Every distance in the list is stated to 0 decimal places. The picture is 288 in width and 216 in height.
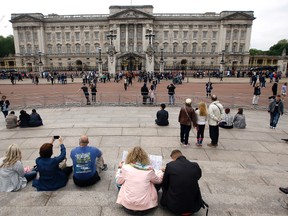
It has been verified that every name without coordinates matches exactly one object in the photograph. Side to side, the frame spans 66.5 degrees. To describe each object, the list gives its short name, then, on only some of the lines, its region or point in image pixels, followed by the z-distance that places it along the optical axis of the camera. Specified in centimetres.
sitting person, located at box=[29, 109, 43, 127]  1084
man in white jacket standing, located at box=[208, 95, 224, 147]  761
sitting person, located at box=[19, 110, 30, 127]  1068
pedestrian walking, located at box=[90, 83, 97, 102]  1710
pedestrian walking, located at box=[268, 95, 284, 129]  1039
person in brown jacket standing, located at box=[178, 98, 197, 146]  773
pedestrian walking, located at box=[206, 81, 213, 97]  1978
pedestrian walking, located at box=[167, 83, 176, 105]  1613
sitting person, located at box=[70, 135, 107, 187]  462
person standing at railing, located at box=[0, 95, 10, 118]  1285
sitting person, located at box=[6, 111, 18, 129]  1067
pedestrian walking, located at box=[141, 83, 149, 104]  1647
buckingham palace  7625
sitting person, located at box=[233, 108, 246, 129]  1050
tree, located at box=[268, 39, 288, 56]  10850
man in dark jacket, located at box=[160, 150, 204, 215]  350
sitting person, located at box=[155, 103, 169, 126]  1070
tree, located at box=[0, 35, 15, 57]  10181
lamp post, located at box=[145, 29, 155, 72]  5078
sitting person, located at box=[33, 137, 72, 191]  448
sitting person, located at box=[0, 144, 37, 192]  456
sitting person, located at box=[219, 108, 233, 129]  1048
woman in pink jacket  365
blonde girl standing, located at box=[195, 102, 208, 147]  770
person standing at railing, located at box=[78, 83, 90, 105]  1646
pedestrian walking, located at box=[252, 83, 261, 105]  1559
